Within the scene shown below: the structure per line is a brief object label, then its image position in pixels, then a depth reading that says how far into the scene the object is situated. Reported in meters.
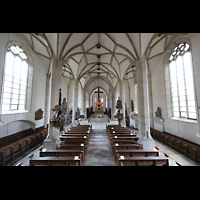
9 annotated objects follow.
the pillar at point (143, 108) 7.90
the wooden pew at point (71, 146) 6.81
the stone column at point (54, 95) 7.70
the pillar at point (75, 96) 15.67
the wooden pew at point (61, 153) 5.69
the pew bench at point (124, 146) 6.66
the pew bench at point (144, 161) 4.84
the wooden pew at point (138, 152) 5.71
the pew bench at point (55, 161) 4.71
